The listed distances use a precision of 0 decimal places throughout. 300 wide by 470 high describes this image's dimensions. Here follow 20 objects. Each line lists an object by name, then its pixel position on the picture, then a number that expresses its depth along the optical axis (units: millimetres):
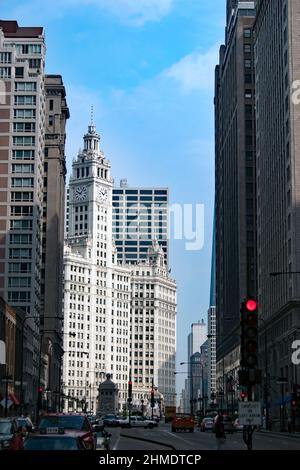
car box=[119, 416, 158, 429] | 103125
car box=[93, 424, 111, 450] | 32375
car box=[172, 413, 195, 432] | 86688
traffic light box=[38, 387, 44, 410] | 88312
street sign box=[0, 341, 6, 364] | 90625
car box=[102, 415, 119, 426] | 107425
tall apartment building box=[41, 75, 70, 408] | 159875
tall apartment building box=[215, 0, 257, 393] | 151875
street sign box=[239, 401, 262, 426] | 24000
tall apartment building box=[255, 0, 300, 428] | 102750
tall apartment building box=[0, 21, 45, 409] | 129750
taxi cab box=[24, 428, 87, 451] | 20359
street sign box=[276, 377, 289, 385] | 92500
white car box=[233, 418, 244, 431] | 89469
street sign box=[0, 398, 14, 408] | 61819
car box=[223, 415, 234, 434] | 84750
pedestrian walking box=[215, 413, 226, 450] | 42188
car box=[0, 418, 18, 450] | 33406
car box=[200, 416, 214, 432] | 92062
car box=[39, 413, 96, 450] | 28903
